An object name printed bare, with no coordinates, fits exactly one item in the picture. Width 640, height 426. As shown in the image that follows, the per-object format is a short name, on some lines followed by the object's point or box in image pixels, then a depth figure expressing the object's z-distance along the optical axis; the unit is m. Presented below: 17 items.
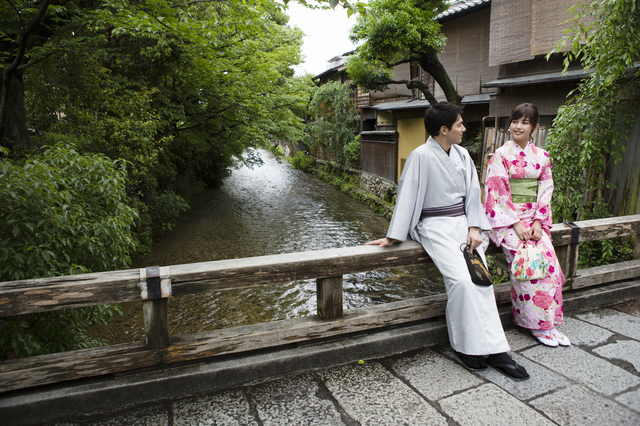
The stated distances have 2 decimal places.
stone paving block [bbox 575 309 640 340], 3.13
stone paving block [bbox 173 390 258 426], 2.18
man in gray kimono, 2.66
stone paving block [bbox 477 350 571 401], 2.38
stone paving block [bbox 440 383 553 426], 2.13
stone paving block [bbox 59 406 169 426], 2.18
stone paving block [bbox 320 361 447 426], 2.18
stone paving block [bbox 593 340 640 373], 2.71
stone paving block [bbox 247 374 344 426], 2.19
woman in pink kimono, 3.00
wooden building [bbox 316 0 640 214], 7.64
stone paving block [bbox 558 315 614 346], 3.00
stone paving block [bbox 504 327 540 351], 2.96
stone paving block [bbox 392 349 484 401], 2.44
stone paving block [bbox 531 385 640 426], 2.11
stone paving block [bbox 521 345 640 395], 2.43
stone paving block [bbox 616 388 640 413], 2.21
